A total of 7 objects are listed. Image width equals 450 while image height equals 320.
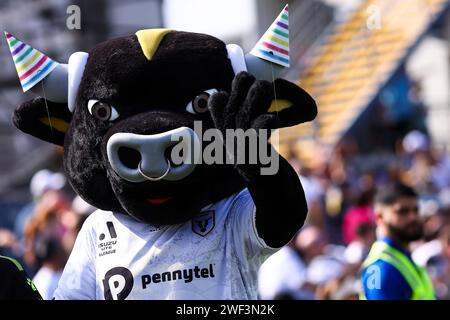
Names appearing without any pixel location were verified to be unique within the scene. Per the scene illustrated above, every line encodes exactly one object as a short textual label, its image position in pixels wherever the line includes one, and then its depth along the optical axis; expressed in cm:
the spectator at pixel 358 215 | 794
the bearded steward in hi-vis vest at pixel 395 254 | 503
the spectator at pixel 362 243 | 734
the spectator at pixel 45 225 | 748
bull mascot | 365
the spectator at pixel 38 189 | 876
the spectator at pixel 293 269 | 710
